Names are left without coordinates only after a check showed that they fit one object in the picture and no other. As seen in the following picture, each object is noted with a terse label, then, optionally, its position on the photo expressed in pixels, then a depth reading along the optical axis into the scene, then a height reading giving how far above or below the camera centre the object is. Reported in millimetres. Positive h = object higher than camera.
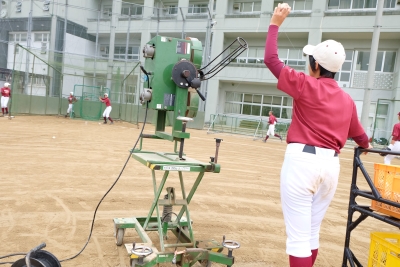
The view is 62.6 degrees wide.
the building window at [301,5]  27594 +9746
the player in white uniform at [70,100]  21859 -136
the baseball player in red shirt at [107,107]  20234 -325
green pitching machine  3205 +13
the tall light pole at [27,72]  20047 +1343
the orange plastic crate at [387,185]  2646 -476
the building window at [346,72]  26234 +4119
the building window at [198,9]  30517 +9449
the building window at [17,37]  28512 +4913
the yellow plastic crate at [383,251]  2609 -1018
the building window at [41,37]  29003 +5151
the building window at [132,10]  32625 +9383
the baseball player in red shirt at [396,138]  10475 -301
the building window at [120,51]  32716 +5215
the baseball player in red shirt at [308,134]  2365 -93
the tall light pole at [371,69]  13773 +2420
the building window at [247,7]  29577 +9733
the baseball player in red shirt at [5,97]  19297 -294
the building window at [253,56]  29084 +5272
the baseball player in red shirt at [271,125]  20641 -505
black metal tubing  2754 -716
